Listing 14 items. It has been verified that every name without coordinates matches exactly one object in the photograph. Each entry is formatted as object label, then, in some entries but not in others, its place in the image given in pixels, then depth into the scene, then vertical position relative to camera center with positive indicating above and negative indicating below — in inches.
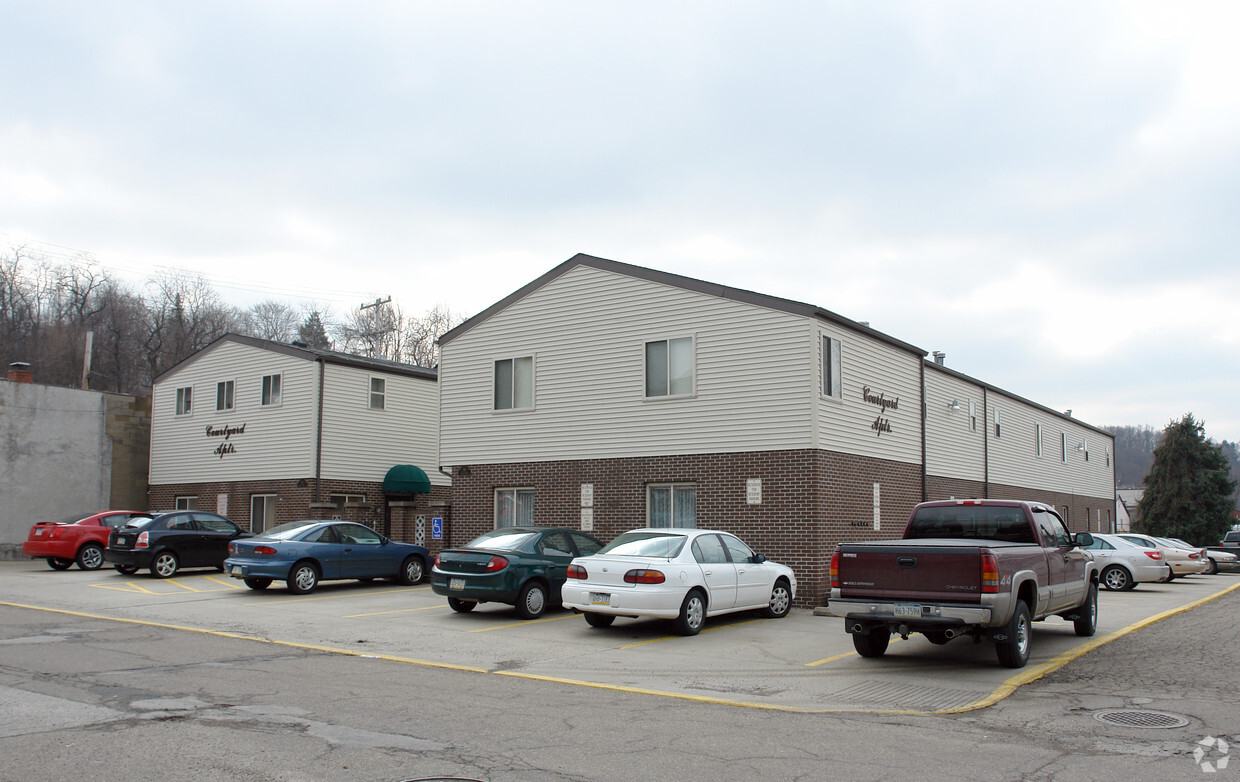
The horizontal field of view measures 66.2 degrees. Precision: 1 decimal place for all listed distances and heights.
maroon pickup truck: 385.1 -40.3
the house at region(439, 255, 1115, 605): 698.2 +53.4
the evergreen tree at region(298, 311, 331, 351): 2448.3 +389.6
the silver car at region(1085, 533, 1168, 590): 887.1 -76.4
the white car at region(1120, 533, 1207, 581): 993.5 -79.0
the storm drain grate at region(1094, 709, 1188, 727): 304.7 -77.0
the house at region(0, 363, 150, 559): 1154.7 +31.8
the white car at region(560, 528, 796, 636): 500.7 -53.3
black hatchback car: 833.5 -57.4
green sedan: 571.8 -54.4
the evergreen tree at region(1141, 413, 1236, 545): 1786.4 -10.0
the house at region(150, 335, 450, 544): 1057.5 +47.4
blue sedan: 698.8 -58.5
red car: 919.7 -59.7
